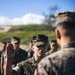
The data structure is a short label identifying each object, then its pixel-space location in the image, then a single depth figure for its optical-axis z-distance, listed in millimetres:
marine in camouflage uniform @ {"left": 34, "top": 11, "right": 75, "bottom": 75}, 1635
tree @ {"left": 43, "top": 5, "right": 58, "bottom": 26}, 26727
